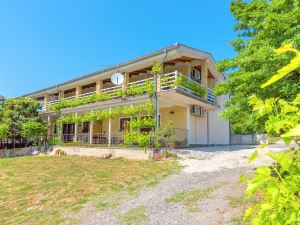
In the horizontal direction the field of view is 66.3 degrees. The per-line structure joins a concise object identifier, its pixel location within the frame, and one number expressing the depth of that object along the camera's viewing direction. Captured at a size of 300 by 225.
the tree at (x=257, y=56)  5.11
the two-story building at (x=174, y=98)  15.45
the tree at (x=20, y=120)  21.17
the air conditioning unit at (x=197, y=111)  17.67
